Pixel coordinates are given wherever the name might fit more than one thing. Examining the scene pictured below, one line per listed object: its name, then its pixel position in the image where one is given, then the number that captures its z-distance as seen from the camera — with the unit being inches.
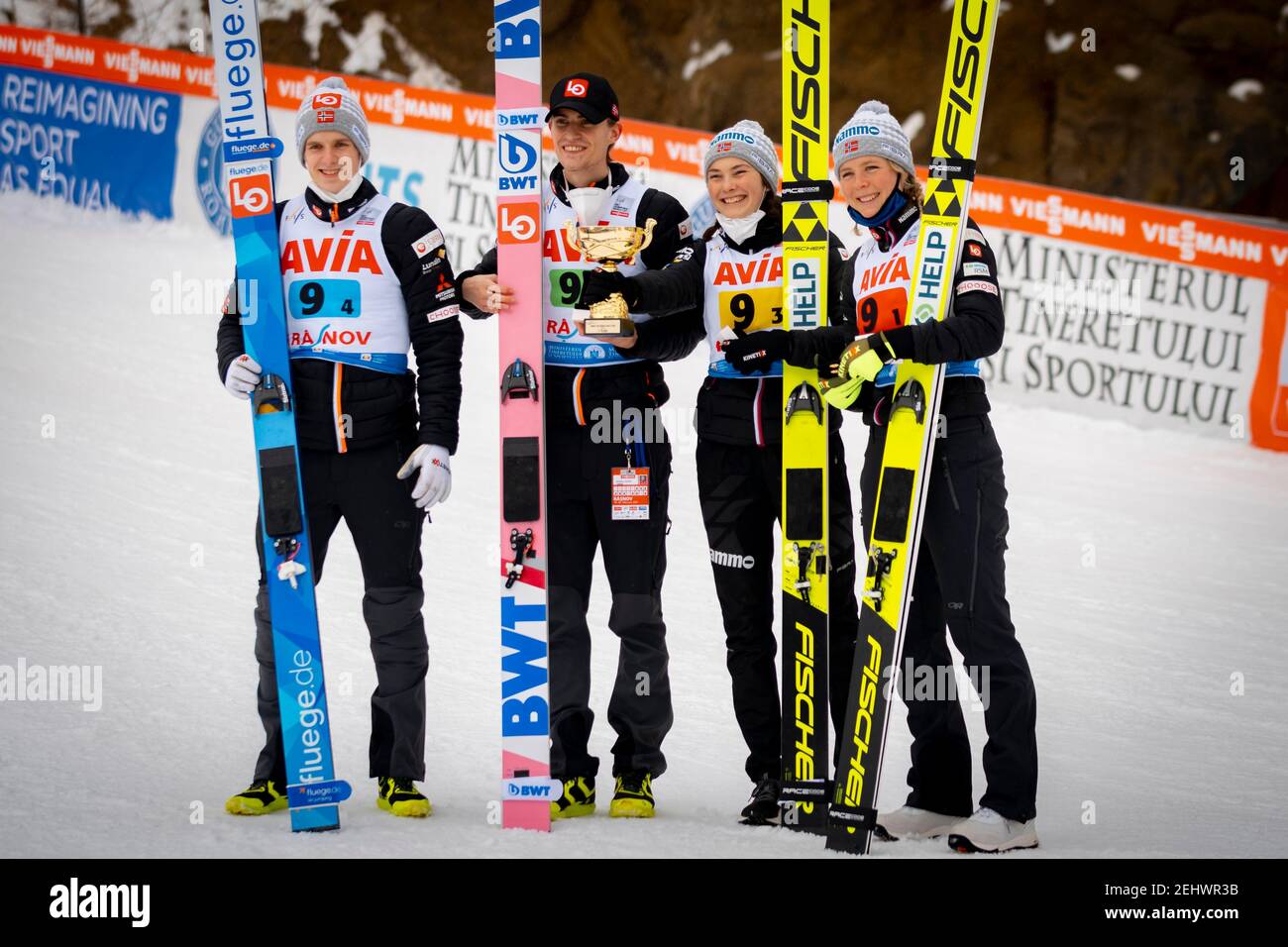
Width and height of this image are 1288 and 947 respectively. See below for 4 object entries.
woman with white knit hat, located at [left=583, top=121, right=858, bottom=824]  322.0
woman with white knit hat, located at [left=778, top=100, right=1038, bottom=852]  296.8
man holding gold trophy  323.0
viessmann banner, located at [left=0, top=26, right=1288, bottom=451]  767.7
